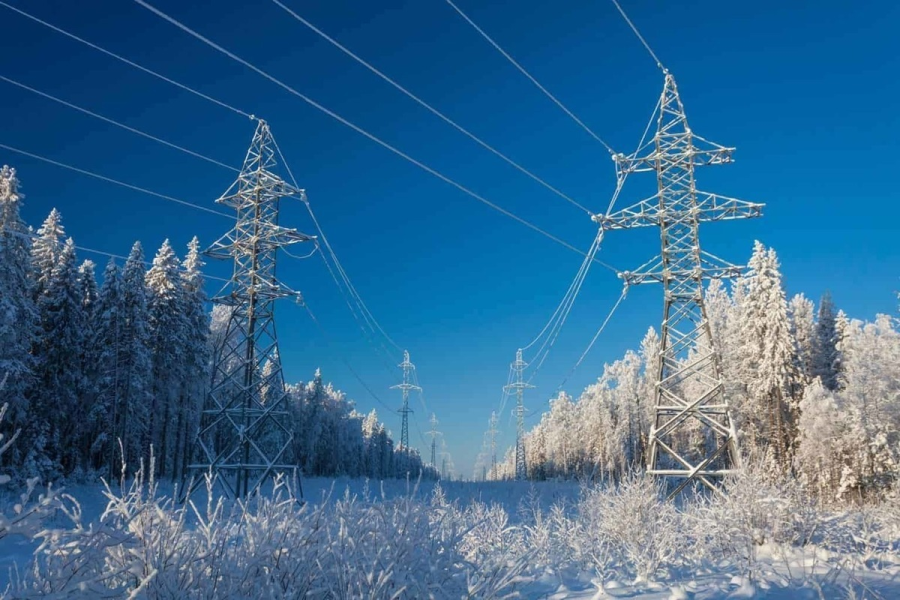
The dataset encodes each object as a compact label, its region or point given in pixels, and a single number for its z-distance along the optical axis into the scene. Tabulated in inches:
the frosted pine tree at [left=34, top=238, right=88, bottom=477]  1221.7
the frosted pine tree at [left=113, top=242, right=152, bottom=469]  1285.7
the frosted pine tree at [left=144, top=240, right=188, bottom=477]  1441.9
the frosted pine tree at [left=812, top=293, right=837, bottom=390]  1910.7
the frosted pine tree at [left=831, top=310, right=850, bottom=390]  1708.9
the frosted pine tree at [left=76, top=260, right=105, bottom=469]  1305.4
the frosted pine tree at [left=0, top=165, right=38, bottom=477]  962.1
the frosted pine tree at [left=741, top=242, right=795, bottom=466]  1550.2
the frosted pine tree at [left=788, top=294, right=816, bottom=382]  1892.2
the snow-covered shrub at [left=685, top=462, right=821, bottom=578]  419.2
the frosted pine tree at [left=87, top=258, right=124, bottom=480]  1266.5
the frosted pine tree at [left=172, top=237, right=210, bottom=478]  1534.2
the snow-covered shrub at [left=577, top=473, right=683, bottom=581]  371.6
